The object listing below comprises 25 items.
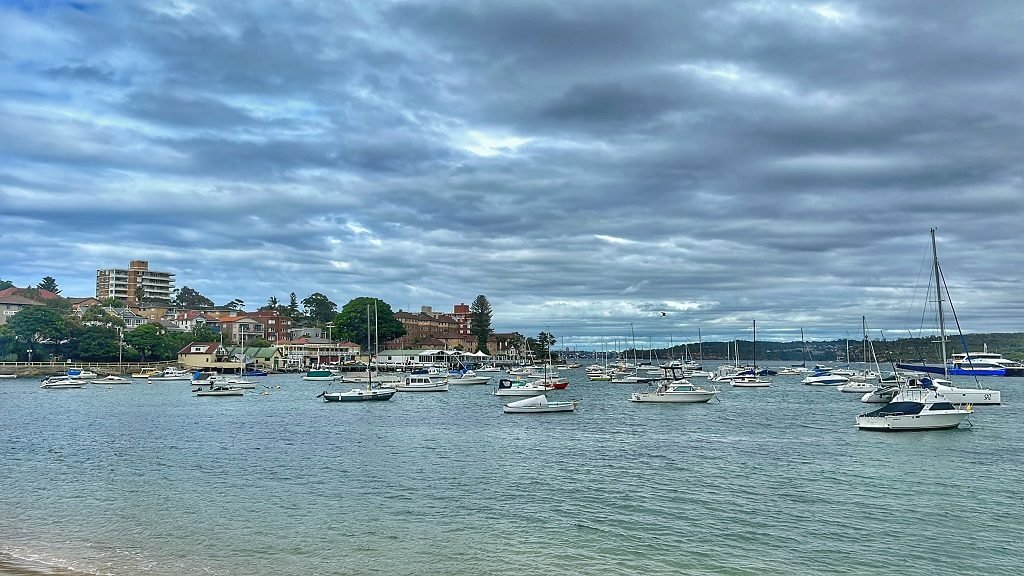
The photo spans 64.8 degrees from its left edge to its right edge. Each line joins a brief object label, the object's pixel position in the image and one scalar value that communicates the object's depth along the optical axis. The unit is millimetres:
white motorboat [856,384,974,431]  51844
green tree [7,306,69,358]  154750
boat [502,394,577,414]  70938
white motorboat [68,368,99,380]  135750
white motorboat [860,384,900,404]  76812
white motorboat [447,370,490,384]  135000
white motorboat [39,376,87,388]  115438
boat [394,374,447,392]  111000
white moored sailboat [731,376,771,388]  127125
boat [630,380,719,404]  82000
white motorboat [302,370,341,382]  152625
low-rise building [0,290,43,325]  183250
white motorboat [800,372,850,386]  131500
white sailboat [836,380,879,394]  107562
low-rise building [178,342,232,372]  171375
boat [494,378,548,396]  91500
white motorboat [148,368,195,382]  149625
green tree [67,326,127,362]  160000
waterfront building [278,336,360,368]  197512
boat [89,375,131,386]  128000
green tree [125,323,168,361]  170625
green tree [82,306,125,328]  171875
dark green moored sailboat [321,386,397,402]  89750
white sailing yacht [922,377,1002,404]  71169
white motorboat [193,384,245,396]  103750
